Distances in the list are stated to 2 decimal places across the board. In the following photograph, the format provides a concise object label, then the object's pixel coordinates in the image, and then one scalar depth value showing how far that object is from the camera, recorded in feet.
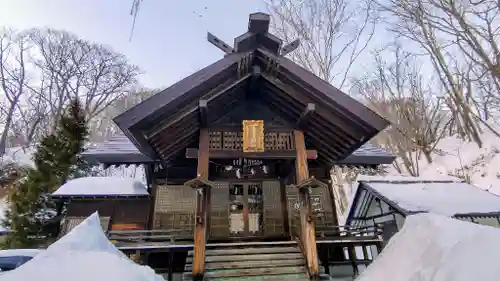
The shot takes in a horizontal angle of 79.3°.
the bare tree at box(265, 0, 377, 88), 56.70
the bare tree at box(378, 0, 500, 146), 43.16
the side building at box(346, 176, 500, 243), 30.50
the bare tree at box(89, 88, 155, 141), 88.12
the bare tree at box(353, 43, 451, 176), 69.10
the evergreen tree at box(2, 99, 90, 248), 37.17
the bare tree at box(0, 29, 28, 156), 81.68
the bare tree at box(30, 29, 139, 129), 81.30
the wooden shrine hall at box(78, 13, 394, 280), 21.61
